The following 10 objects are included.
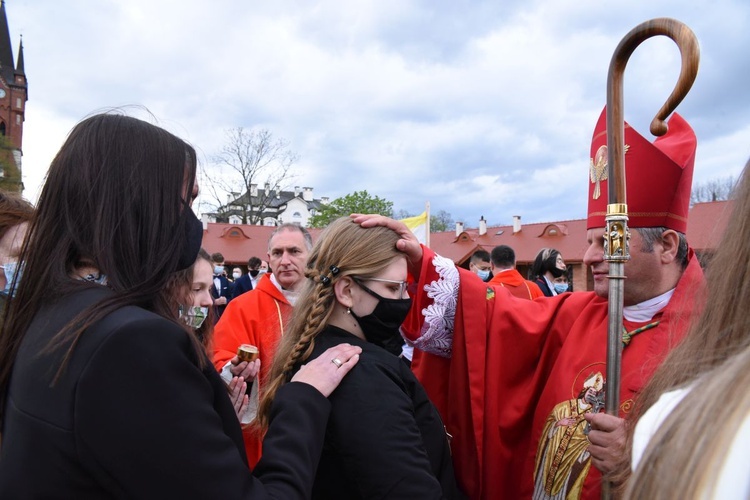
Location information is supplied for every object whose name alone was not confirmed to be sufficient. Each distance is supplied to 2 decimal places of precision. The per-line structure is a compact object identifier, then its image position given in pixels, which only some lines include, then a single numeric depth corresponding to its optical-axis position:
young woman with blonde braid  1.48
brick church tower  50.28
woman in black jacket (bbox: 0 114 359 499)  1.00
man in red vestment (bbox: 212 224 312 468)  3.80
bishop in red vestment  2.12
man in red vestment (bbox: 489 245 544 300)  6.91
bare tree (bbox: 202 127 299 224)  30.11
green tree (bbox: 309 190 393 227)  40.84
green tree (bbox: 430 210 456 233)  58.00
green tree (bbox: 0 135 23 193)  28.79
